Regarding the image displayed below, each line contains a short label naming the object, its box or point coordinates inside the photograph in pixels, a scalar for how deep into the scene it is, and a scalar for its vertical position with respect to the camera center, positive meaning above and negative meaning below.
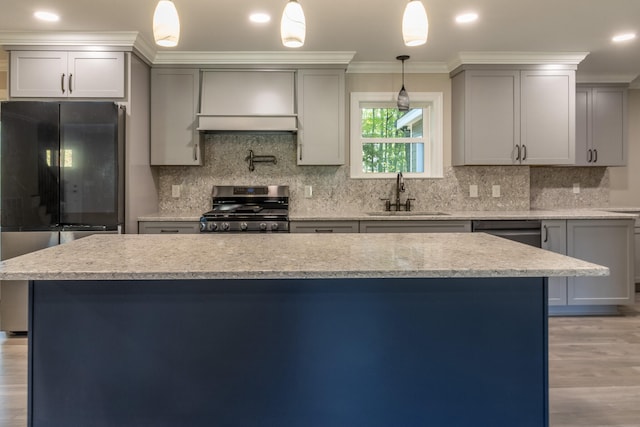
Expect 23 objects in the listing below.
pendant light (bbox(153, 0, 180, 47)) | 1.52 +0.66
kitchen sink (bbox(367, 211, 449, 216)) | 3.86 -0.04
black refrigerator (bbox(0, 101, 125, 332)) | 3.26 +0.28
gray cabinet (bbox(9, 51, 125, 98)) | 3.43 +1.07
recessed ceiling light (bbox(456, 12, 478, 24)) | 3.06 +1.38
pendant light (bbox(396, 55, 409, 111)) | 4.05 +1.02
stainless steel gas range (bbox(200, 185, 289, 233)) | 3.61 -0.01
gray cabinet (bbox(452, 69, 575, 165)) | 4.00 +0.86
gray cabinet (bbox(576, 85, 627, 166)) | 4.54 +0.87
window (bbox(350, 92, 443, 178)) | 4.31 +0.74
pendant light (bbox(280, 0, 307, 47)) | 1.55 +0.67
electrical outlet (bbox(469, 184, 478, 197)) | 4.34 +0.19
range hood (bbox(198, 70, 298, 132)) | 3.91 +1.05
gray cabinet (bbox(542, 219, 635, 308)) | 3.76 -0.41
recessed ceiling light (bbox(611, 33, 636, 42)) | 3.47 +1.40
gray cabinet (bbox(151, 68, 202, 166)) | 3.89 +0.87
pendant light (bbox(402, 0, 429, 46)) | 1.53 +0.67
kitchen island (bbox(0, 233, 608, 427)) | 1.55 -0.51
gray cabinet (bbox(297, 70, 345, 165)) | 3.92 +0.86
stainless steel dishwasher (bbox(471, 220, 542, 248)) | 3.68 -0.18
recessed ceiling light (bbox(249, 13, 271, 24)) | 3.04 +1.36
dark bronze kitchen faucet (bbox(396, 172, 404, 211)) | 4.24 +0.22
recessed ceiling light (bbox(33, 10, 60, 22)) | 2.99 +1.36
